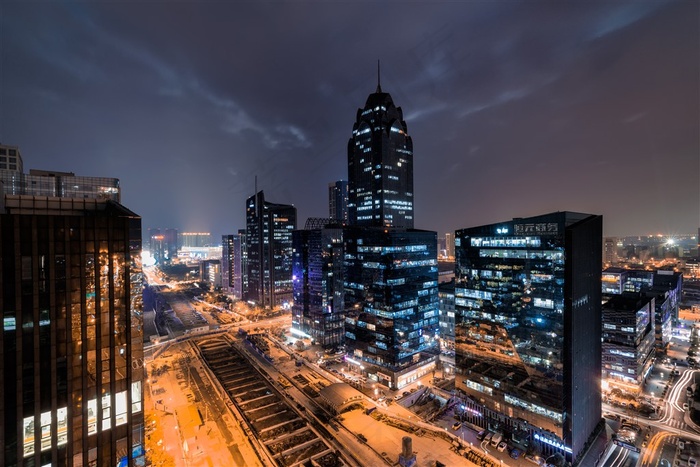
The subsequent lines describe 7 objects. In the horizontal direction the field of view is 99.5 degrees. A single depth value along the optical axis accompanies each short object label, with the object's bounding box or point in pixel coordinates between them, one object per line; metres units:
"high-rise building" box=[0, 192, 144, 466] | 26.34
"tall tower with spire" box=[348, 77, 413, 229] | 107.56
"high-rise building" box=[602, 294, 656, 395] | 74.75
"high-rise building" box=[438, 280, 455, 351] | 101.56
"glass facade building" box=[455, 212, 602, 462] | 51.28
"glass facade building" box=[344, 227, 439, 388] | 79.44
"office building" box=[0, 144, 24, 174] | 73.31
